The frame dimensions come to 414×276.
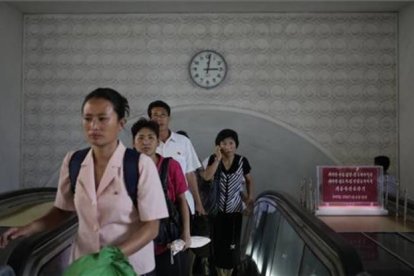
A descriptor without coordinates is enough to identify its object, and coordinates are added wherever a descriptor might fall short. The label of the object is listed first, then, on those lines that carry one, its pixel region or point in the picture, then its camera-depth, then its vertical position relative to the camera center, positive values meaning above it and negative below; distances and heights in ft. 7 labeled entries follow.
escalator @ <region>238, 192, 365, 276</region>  6.87 -2.02
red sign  14.92 -1.20
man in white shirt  12.25 -0.15
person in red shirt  9.31 -0.89
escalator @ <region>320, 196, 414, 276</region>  9.31 -2.19
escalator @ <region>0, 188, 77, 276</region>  6.94 -1.75
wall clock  24.12 +3.63
